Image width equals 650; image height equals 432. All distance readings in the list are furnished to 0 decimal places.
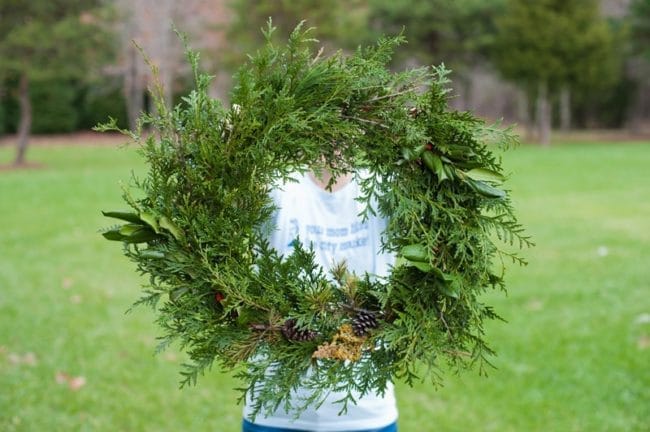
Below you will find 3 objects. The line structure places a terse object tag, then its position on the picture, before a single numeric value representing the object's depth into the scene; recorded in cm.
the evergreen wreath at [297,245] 213
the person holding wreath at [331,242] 276
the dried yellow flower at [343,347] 217
